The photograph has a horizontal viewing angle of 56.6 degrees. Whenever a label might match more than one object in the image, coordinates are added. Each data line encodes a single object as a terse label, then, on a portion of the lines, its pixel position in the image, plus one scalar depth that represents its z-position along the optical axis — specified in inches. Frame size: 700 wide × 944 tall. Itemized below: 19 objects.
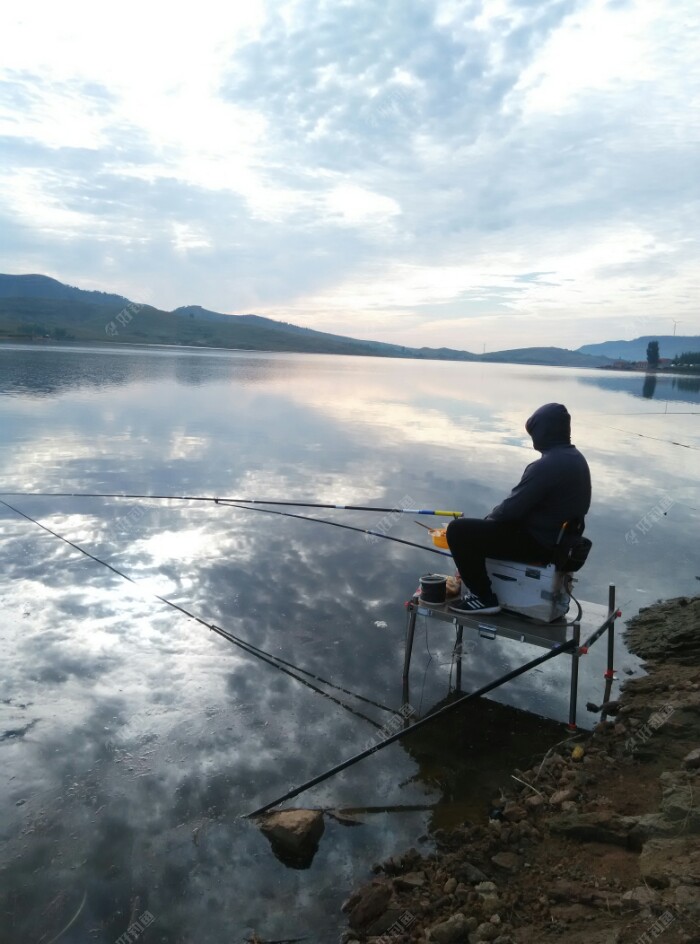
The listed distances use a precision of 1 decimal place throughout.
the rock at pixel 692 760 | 183.3
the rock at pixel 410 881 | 159.6
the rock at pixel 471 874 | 157.6
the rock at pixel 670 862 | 132.6
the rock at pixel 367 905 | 151.6
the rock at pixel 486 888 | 150.9
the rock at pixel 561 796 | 186.7
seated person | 224.7
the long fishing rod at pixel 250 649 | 245.3
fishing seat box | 234.8
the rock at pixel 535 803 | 187.6
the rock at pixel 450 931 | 136.3
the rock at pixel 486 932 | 134.6
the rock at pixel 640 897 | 128.2
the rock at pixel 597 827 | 161.9
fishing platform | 229.3
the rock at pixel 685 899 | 117.5
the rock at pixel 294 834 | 172.4
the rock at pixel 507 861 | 161.2
